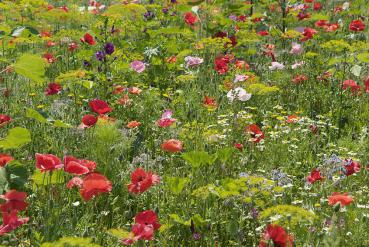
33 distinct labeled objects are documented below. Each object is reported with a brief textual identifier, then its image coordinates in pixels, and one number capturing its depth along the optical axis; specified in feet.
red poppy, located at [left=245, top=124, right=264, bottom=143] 20.81
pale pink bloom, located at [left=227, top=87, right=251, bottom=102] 23.71
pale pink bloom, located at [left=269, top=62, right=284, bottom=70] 30.14
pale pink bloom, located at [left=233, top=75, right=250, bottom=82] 25.05
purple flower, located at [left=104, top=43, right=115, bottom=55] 27.37
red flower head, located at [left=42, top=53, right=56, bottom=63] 29.48
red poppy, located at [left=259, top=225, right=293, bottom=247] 12.00
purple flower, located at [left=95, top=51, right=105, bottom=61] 27.84
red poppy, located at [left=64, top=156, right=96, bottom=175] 14.32
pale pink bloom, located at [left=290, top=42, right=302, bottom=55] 33.65
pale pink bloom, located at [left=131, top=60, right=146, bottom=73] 29.04
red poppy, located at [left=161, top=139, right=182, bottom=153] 18.54
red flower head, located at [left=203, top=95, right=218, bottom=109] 23.54
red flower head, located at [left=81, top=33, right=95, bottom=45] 28.35
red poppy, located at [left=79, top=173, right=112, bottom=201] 14.35
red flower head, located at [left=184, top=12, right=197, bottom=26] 35.22
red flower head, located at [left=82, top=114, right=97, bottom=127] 18.74
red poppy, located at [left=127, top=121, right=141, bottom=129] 21.33
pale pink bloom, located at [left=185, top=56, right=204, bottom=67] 28.94
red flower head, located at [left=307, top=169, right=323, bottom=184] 16.58
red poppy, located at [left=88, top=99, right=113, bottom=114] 20.26
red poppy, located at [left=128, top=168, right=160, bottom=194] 15.21
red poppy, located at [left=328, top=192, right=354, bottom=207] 13.69
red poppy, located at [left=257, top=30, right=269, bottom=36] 35.03
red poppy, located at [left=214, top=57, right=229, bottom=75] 27.02
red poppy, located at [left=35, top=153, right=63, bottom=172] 13.61
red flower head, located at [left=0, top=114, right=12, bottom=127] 17.55
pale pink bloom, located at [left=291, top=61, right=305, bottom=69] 31.35
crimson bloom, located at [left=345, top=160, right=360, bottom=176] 17.29
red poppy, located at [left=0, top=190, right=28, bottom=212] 13.10
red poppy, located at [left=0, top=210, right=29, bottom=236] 12.10
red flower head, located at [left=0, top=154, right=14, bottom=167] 14.17
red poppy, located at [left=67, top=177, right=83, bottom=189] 15.49
